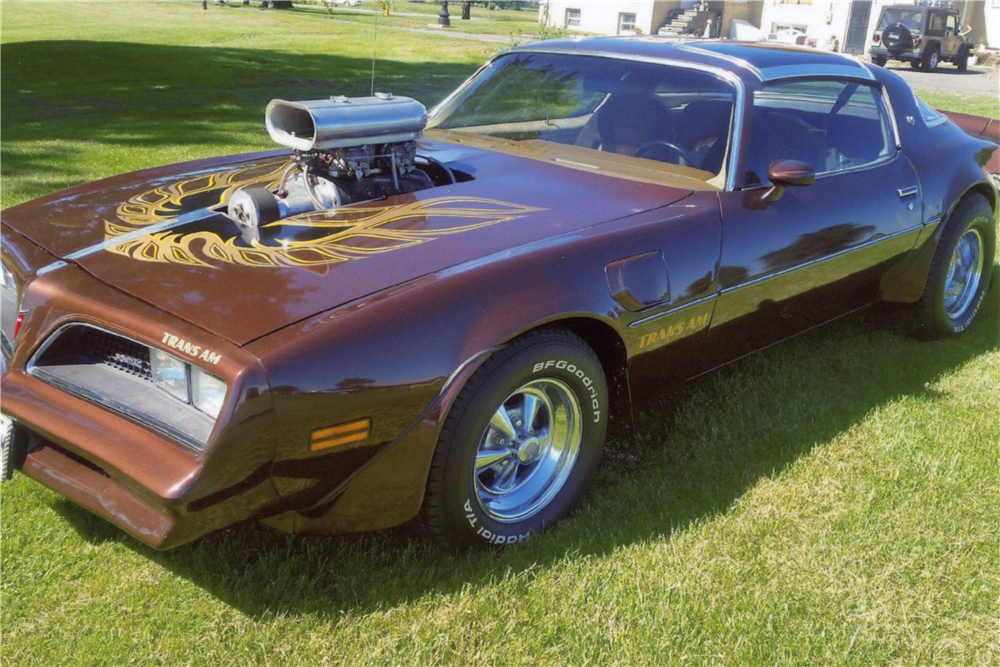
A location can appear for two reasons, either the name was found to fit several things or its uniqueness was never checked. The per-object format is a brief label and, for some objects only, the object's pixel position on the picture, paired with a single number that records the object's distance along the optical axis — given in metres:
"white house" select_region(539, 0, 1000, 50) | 30.11
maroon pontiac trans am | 2.23
